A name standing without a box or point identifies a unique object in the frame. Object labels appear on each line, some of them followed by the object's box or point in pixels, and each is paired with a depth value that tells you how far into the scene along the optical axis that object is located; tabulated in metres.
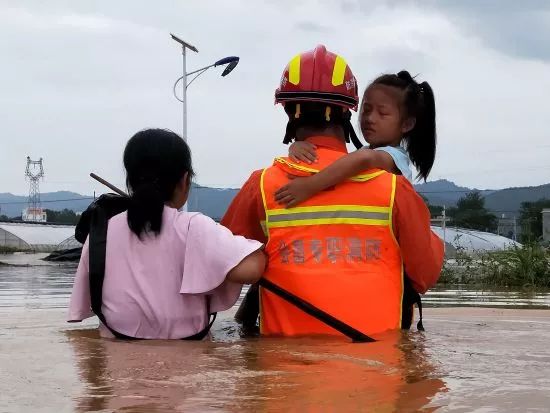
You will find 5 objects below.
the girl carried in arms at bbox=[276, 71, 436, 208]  3.91
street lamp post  24.75
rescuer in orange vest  3.40
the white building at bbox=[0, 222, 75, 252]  44.91
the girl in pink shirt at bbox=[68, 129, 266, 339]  3.36
